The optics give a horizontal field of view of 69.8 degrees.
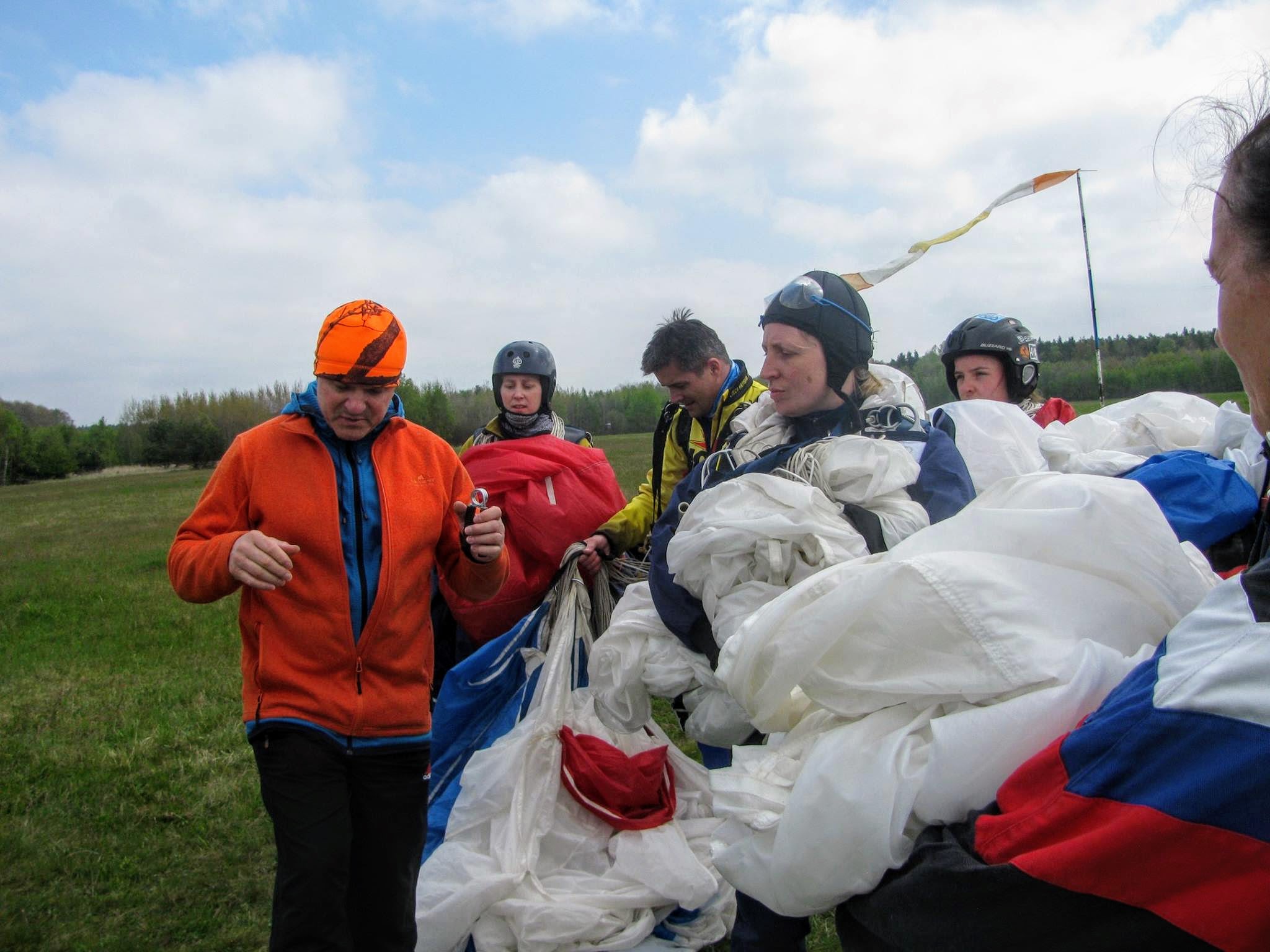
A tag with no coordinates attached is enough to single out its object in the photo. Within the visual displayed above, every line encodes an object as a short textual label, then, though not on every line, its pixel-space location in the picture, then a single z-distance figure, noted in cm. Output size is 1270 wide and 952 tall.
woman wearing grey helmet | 416
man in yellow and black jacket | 381
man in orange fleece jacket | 237
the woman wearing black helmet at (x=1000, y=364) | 364
